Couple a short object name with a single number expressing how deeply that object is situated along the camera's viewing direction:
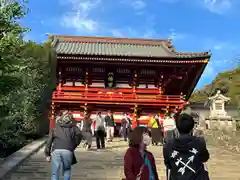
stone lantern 18.33
